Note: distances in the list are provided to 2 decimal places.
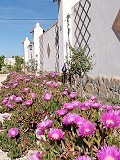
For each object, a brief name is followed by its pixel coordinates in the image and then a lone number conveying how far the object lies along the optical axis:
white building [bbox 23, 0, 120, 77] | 3.16
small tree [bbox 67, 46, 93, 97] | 3.63
